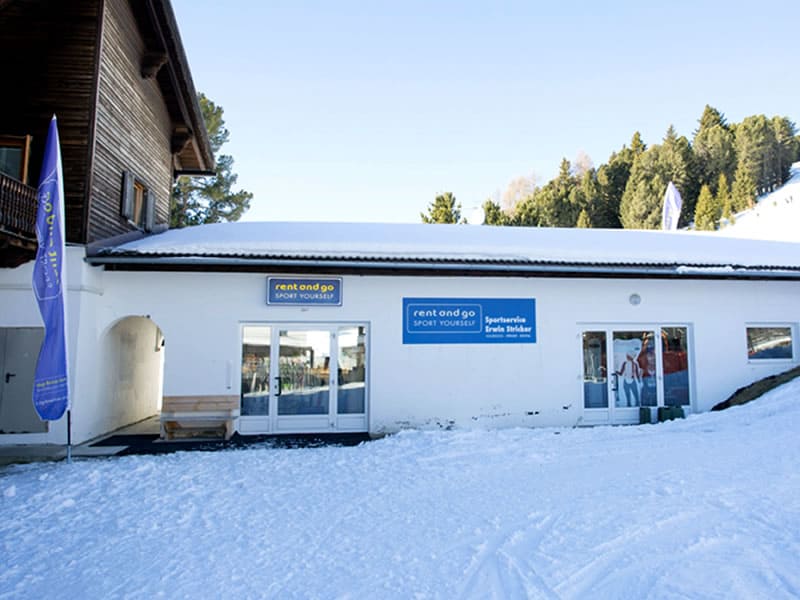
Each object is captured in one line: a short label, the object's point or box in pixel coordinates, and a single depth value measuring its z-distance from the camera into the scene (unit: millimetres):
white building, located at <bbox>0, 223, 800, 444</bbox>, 9359
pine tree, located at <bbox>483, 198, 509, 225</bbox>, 32812
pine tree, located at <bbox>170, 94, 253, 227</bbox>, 24844
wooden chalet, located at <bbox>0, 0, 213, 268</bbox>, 8914
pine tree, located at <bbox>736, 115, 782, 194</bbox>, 64750
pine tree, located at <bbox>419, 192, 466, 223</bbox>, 31656
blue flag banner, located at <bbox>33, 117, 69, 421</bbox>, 7207
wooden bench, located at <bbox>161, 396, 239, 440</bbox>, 9188
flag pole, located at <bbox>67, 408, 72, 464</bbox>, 7395
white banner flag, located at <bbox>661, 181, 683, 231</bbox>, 22312
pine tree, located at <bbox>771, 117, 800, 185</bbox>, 67812
